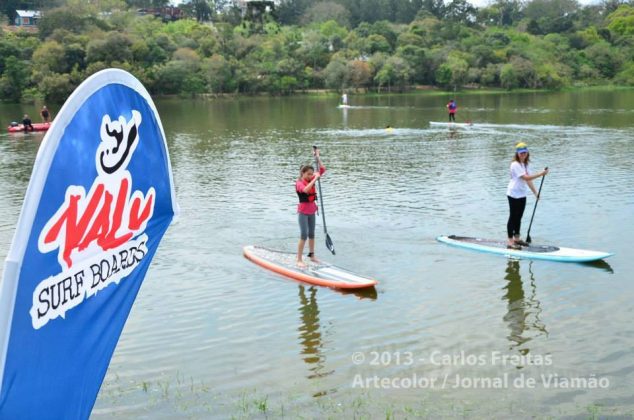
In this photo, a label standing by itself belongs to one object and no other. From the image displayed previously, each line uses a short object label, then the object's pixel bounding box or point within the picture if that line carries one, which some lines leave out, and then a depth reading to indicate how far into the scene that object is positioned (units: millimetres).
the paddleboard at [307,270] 10859
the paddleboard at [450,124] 37769
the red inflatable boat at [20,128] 39531
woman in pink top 11414
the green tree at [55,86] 71188
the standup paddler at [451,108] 39116
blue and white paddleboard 11702
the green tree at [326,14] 153125
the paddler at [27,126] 39194
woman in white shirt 12078
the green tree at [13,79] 73562
